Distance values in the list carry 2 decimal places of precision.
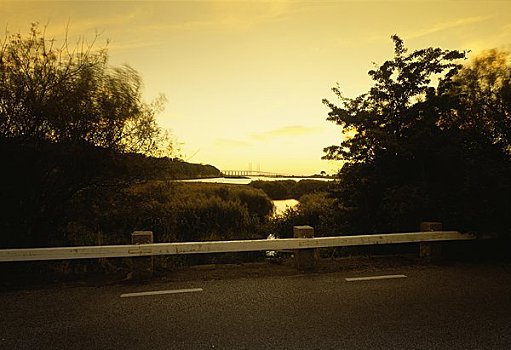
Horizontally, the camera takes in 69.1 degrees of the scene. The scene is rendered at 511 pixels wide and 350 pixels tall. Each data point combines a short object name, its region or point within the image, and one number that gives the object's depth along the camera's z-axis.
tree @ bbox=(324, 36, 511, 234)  7.62
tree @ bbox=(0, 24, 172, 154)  6.82
